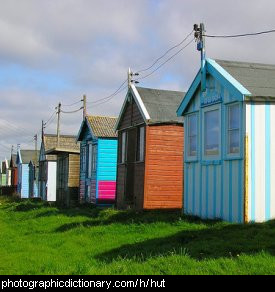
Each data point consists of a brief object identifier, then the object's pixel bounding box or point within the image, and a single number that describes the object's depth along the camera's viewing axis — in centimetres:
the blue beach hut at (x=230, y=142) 1229
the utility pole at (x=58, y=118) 4115
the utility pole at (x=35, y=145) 4758
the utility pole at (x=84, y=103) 4047
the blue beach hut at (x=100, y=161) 2534
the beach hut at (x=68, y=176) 2984
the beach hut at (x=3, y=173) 8194
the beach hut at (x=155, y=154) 1906
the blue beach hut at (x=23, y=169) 4988
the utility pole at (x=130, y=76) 2880
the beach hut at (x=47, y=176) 3831
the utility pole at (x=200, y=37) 1507
